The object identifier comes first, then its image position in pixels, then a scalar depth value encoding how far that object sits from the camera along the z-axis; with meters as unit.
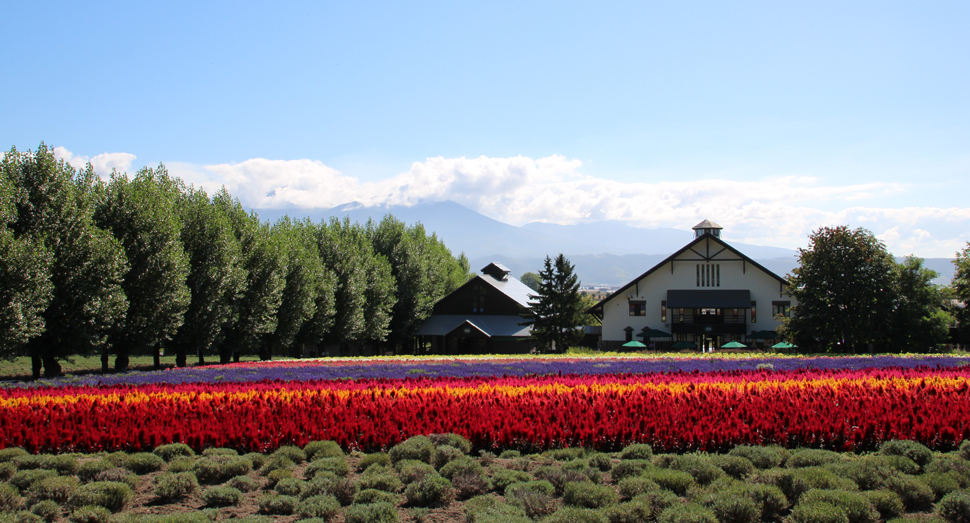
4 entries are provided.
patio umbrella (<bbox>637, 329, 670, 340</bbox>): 56.75
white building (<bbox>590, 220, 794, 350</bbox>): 56.44
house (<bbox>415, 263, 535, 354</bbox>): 57.66
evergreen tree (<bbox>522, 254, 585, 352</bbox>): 51.56
